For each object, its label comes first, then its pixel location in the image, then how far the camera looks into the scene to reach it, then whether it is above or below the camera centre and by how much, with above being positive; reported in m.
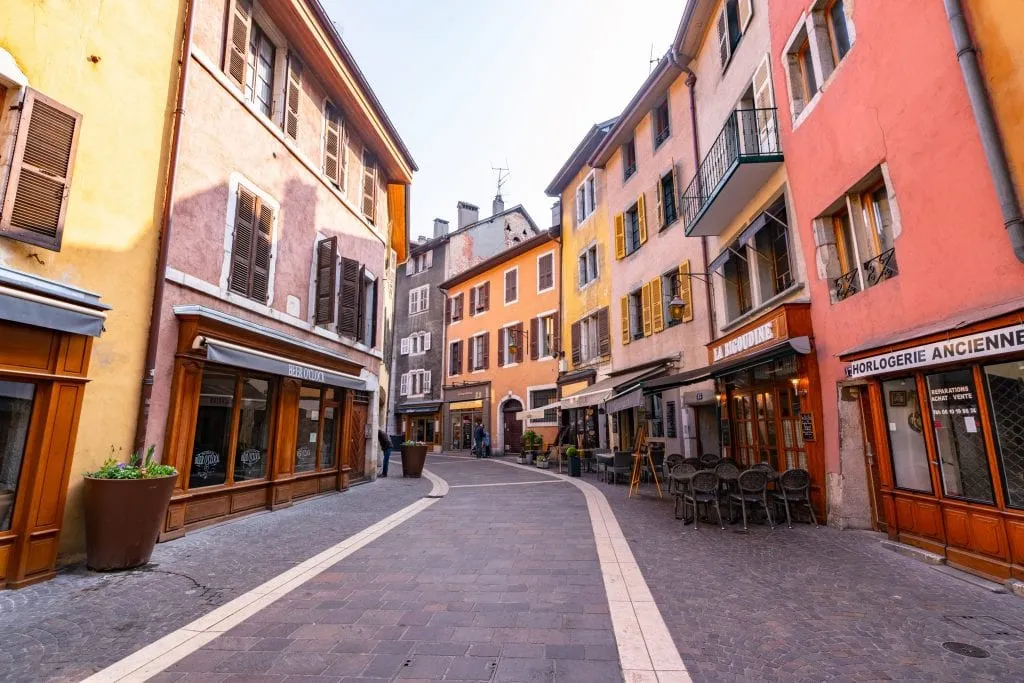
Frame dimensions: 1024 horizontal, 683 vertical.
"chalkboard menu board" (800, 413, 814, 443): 7.84 +0.08
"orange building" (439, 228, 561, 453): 22.52 +4.38
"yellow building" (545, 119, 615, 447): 18.08 +5.73
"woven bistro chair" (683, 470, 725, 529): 7.62 -0.83
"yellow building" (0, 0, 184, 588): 4.94 +2.12
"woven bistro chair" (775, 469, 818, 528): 7.61 -0.81
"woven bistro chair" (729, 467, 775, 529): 7.50 -0.76
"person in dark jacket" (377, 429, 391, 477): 14.83 -0.30
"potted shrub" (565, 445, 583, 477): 15.23 -0.92
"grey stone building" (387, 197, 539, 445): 30.06 +7.99
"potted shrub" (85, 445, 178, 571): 5.27 -0.81
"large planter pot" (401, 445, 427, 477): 14.54 -0.71
